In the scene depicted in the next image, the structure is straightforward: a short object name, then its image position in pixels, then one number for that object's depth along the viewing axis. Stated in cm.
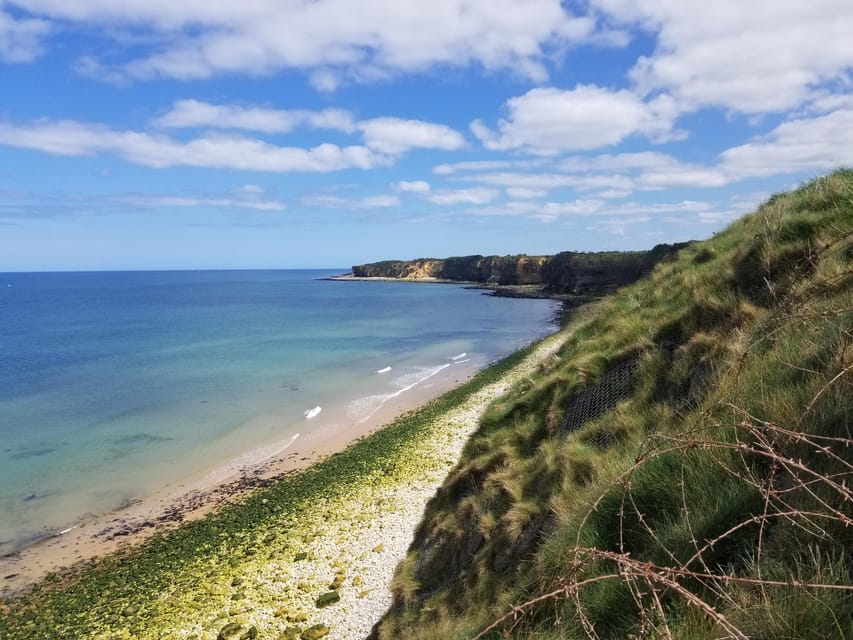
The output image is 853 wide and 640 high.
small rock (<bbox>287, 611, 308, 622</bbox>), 1182
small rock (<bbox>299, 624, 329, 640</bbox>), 1106
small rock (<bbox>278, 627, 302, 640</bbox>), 1107
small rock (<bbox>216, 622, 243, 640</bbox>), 1153
